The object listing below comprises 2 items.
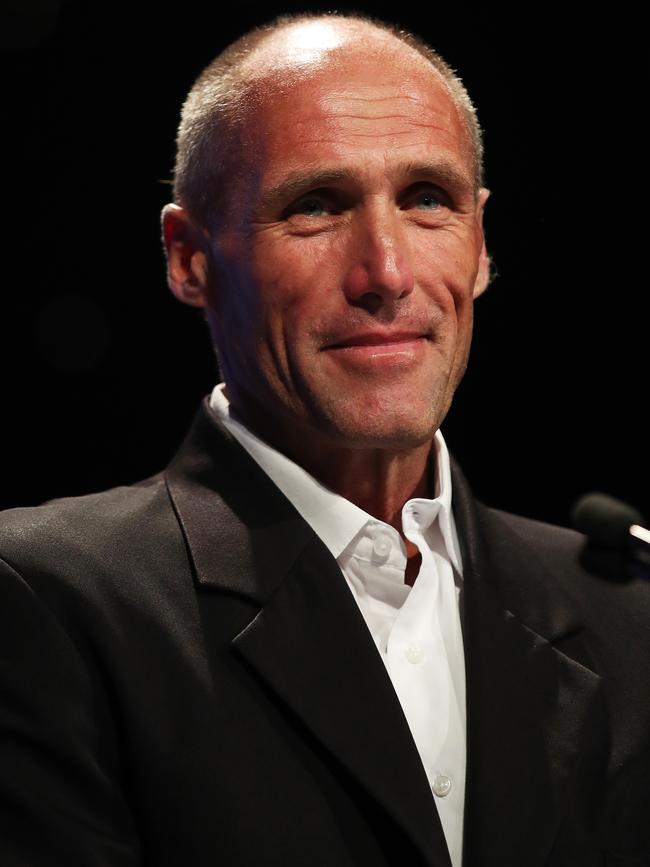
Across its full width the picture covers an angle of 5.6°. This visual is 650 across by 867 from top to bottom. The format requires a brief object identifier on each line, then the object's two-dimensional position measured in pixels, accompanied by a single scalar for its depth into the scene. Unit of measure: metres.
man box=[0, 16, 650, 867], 3.21
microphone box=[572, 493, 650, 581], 3.26
